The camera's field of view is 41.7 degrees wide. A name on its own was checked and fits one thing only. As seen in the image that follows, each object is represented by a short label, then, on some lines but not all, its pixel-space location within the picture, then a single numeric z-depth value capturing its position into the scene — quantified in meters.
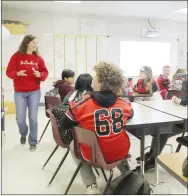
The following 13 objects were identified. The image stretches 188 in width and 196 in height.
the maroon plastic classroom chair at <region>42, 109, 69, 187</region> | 1.65
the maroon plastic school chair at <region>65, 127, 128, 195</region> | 1.29
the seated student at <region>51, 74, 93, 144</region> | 1.73
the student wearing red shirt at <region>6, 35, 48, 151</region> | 2.38
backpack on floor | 1.23
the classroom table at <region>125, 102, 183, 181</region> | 1.43
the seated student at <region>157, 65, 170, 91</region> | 3.31
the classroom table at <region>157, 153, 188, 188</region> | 0.74
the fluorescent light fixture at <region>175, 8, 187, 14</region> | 4.61
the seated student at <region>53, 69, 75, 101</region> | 2.43
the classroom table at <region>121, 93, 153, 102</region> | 2.77
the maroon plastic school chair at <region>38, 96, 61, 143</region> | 2.40
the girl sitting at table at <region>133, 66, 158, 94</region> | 2.97
